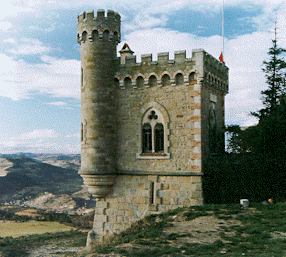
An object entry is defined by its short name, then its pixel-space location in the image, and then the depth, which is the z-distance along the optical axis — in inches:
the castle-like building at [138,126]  763.4
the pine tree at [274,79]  1067.9
